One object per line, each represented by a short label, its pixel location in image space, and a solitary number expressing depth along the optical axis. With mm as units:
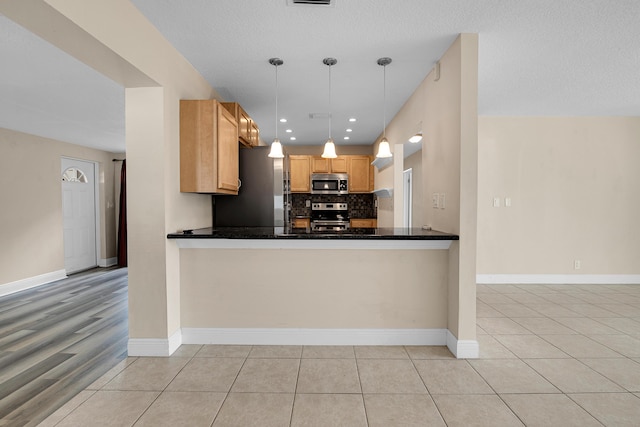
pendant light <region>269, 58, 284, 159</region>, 2938
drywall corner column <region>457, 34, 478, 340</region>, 2295
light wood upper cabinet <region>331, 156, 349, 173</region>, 6168
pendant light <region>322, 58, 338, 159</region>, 2965
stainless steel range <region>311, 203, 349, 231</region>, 6195
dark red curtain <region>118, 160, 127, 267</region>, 6105
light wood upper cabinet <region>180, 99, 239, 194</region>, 2537
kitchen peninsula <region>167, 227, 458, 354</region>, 2545
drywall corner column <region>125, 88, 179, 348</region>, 2303
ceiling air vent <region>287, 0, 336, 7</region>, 1873
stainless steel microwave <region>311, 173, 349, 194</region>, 6098
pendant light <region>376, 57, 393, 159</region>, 2664
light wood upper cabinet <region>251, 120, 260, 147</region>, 3839
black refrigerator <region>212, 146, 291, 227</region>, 3322
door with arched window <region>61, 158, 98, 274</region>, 5484
